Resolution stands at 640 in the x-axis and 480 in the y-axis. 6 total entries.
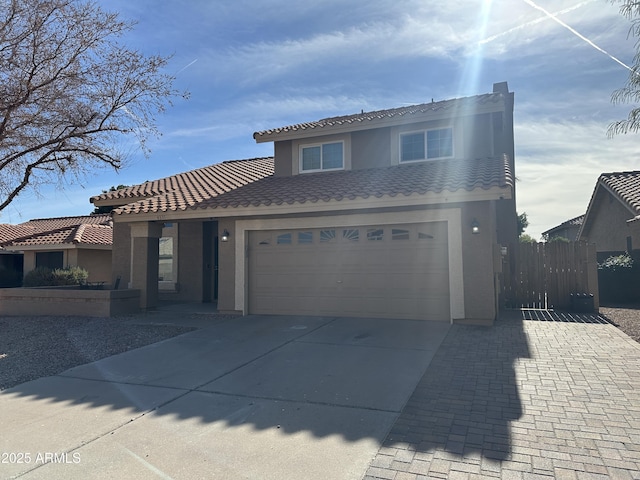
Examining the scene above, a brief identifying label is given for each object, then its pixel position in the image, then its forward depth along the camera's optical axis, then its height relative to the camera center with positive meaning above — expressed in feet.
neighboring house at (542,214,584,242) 110.09 +8.34
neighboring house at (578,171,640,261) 54.03 +6.89
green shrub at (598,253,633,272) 50.47 -0.29
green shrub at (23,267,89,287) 51.44 -1.43
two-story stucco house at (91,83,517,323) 32.73 +3.49
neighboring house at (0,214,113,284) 71.46 +2.92
